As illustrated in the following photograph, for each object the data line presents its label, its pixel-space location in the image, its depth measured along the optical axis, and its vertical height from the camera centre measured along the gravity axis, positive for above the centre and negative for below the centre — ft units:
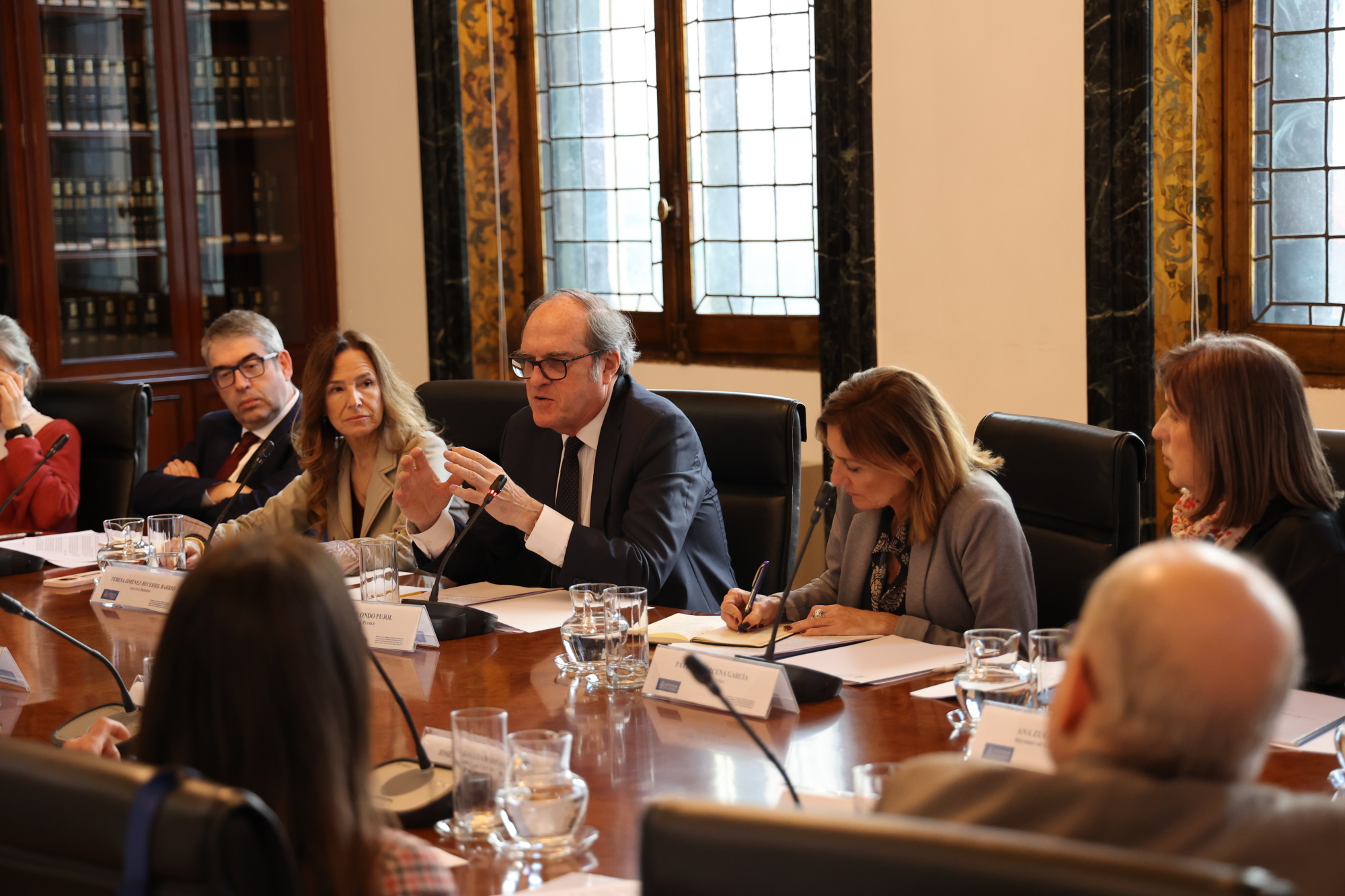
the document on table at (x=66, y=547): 10.45 -1.88
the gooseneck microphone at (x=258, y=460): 11.12 -1.36
